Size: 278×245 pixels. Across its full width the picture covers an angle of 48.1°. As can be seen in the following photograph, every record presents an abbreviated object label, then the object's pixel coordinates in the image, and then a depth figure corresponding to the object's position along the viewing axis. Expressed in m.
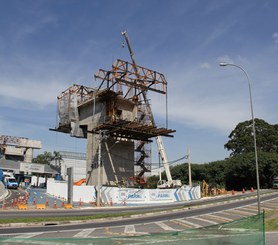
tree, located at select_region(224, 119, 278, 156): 77.38
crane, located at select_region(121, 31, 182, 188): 49.91
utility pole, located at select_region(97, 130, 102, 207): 33.27
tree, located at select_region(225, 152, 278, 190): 61.62
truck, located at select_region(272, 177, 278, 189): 56.97
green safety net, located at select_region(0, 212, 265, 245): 5.50
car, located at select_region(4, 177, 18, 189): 51.84
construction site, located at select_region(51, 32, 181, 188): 46.31
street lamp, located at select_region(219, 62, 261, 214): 20.36
